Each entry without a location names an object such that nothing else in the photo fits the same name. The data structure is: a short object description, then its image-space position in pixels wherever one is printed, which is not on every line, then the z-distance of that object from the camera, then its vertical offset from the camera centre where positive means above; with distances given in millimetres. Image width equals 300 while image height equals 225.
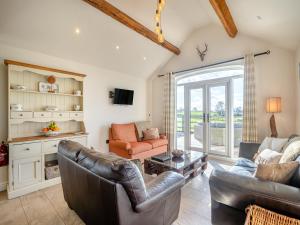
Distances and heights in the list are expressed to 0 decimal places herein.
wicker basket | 1185 -807
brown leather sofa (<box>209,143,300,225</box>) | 1223 -703
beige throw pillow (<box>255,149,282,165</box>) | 2023 -604
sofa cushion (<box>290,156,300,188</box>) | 1423 -611
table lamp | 3095 +65
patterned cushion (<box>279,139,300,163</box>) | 1764 -468
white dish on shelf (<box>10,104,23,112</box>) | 2689 +77
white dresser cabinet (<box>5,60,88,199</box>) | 2551 -200
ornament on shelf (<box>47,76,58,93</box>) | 3173 +560
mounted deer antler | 4430 +1588
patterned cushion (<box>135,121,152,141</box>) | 4656 -441
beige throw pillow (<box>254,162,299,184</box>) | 1444 -552
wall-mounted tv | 4555 +436
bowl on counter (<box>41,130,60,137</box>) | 3058 -412
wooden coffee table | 2548 -885
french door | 4352 -169
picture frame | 3154 +487
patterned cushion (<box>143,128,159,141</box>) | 4578 -642
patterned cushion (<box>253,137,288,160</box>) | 2544 -539
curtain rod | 3479 +1252
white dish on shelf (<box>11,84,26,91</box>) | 2775 +423
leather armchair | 1229 -699
